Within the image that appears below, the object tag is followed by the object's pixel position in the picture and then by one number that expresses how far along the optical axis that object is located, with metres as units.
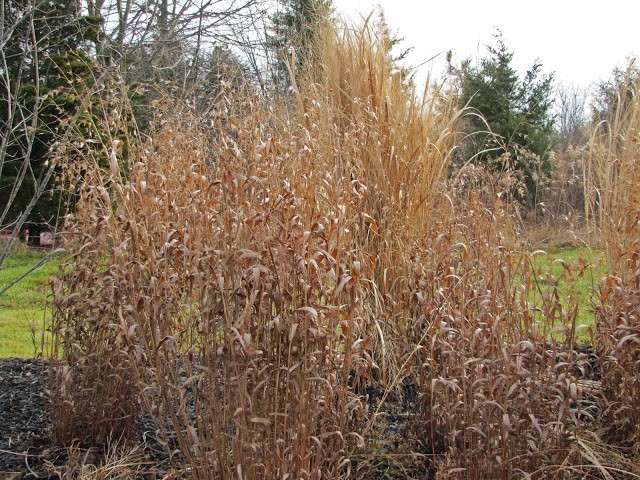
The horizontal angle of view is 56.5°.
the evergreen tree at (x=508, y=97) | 14.55
